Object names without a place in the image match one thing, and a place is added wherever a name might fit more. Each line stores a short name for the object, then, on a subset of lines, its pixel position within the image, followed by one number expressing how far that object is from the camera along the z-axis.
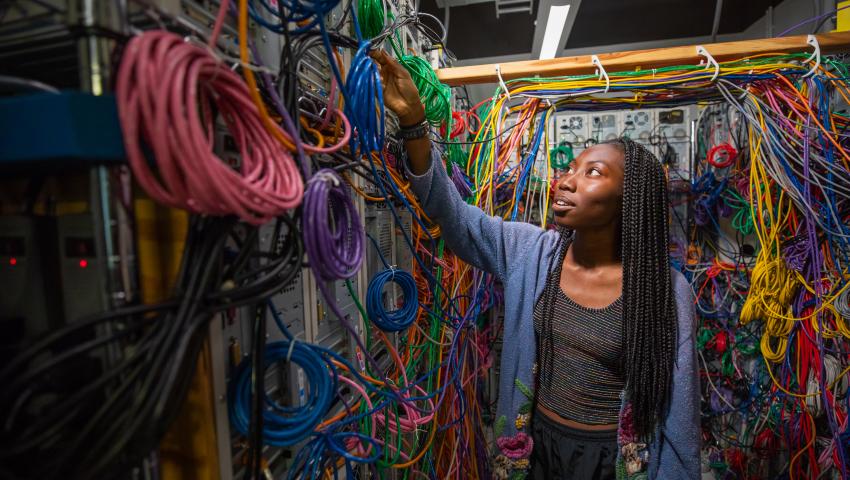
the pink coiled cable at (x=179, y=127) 0.37
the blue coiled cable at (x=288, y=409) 0.59
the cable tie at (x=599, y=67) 1.54
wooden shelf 1.47
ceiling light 3.12
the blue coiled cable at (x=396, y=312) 1.14
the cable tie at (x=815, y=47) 1.42
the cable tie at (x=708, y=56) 1.46
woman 1.08
